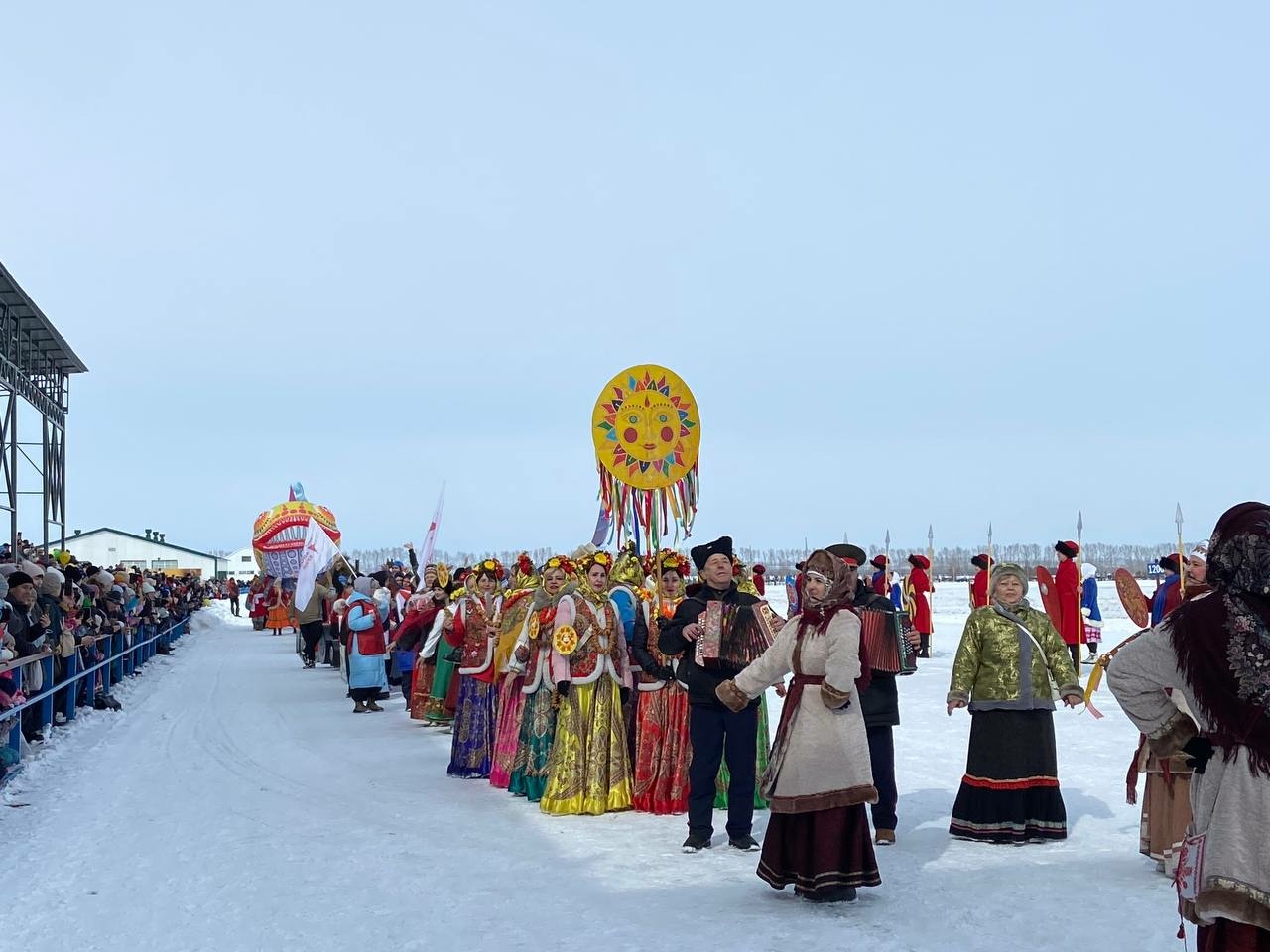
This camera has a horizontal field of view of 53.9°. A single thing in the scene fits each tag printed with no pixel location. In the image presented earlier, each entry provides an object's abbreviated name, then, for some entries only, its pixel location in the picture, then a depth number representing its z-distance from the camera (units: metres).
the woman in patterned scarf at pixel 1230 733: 3.41
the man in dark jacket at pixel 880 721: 7.25
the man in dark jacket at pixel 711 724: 7.08
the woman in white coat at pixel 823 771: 5.84
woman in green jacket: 7.07
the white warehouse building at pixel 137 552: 80.54
